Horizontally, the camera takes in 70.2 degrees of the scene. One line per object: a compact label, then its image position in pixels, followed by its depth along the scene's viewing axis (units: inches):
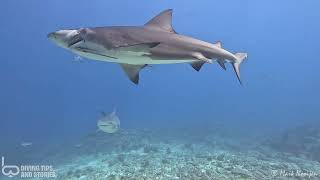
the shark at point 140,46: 129.3
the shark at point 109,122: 279.5
